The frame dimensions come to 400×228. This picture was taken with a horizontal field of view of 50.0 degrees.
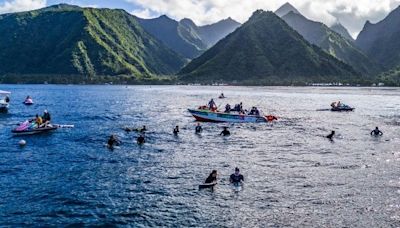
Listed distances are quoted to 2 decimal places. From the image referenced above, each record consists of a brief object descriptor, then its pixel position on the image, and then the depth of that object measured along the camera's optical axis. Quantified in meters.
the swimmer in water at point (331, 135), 75.19
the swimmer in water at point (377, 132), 78.94
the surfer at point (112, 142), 64.52
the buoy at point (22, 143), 63.46
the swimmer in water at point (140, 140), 67.25
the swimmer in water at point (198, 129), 80.06
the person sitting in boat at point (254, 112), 97.56
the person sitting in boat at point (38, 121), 76.48
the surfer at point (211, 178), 43.00
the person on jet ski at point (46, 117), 82.39
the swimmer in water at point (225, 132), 76.93
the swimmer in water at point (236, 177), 44.09
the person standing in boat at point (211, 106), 101.58
